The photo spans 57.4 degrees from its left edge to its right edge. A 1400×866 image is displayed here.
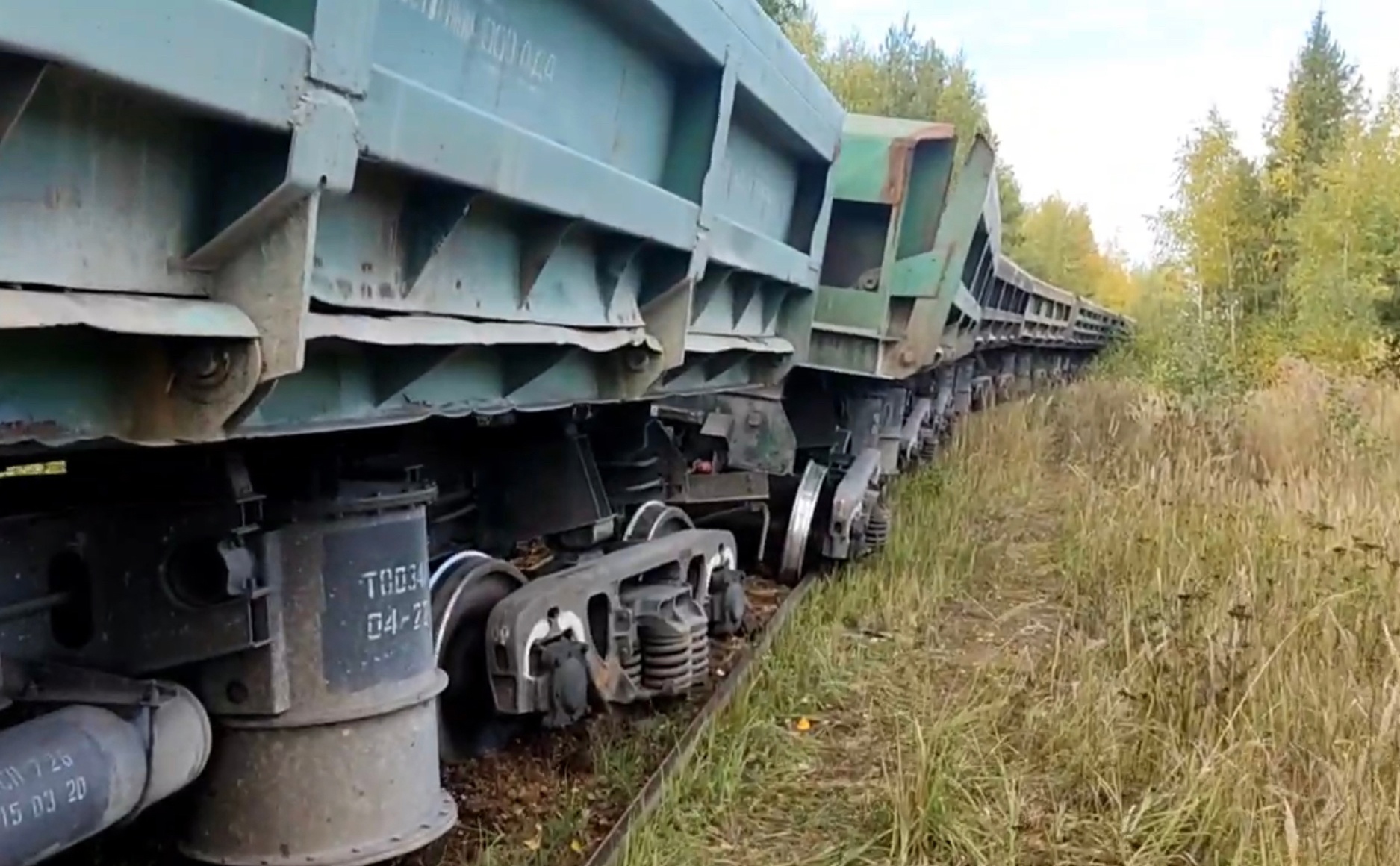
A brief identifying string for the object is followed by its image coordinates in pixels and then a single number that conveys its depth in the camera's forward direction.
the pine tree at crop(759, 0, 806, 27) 26.81
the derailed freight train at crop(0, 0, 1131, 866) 1.41
